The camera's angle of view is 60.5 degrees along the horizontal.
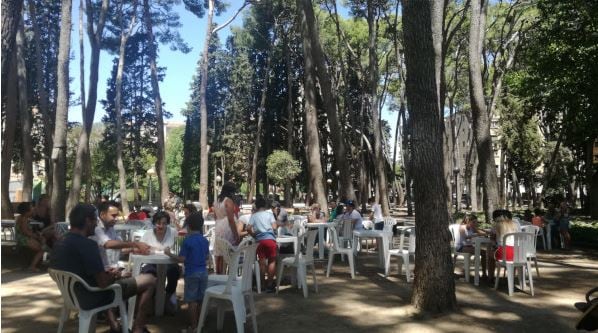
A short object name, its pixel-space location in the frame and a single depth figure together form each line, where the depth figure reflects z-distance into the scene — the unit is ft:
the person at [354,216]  35.19
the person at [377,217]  44.68
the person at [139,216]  39.95
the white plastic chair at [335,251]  28.35
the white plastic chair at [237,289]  16.60
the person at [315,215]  39.42
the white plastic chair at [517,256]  23.94
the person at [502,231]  24.36
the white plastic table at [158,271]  18.06
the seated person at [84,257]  14.17
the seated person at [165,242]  20.37
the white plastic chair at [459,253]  27.58
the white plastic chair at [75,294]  14.05
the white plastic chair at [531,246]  25.66
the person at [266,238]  24.38
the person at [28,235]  30.89
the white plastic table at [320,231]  35.68
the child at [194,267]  17.25
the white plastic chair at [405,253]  27.48
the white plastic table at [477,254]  26.66
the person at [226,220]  22.63
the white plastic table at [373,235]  29.78
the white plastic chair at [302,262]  23.91
